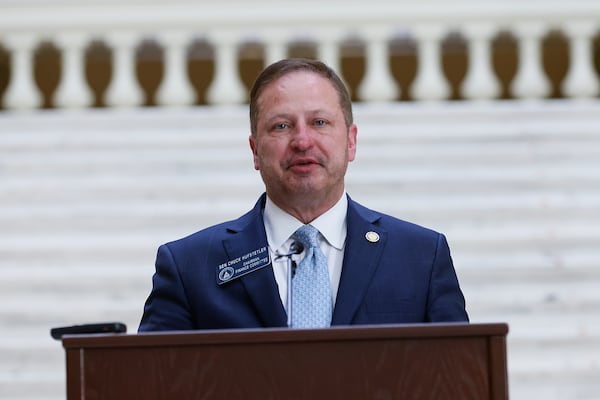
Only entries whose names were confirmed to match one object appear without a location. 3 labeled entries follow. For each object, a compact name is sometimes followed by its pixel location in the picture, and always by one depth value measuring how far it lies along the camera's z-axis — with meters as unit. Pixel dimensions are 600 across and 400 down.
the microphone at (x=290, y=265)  6.17
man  6.19
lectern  5.07
